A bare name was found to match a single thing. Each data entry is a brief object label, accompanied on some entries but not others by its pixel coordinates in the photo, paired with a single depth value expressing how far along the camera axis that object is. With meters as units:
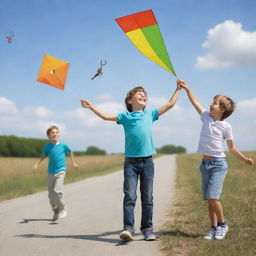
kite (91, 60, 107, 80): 5.52
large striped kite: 5.78
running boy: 7.40
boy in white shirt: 5.32
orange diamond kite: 6.21
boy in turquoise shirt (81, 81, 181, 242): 5.42
